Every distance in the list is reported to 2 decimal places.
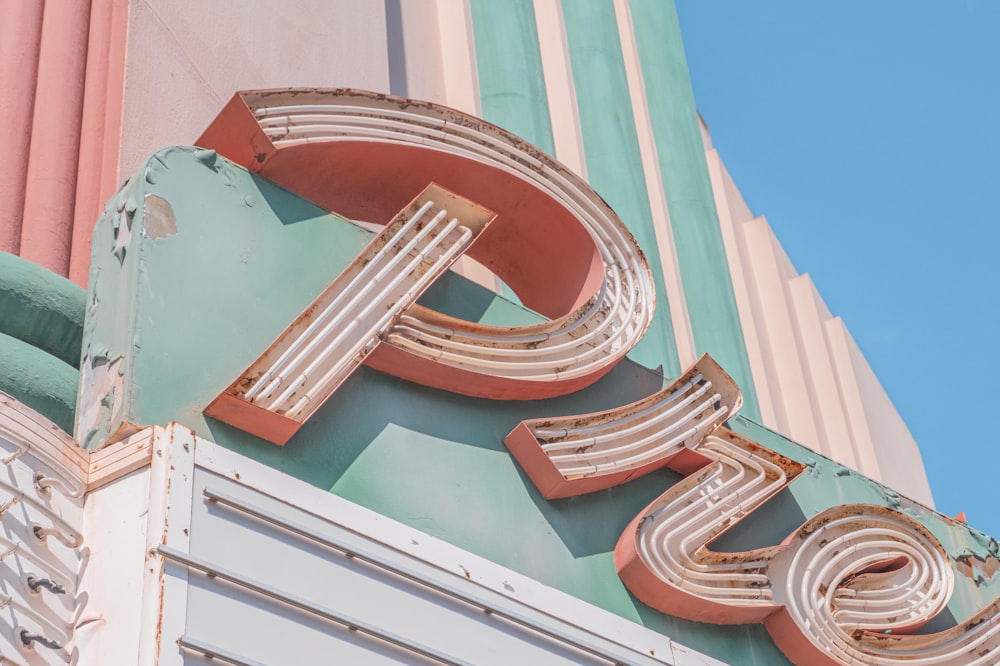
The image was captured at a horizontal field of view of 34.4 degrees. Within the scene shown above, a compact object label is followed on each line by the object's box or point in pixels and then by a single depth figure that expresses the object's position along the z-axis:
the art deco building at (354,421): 5.85
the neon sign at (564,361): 7.06
